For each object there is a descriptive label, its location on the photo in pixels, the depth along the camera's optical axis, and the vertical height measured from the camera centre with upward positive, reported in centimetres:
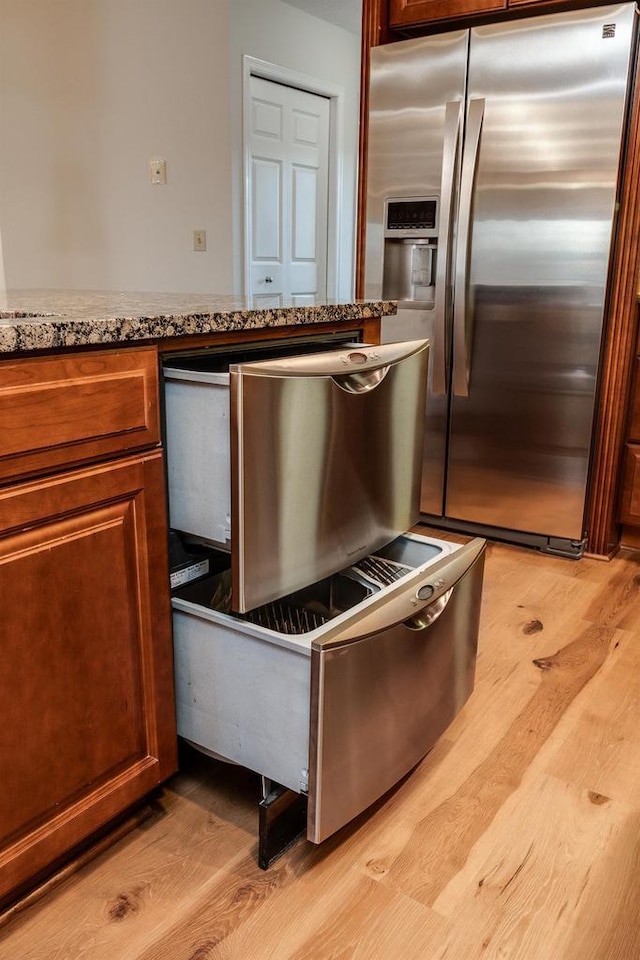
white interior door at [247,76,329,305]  433 +49
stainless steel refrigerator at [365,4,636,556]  240 +12
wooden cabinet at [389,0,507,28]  258 +89
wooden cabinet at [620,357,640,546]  258 -63
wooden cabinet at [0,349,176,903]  103 -47
